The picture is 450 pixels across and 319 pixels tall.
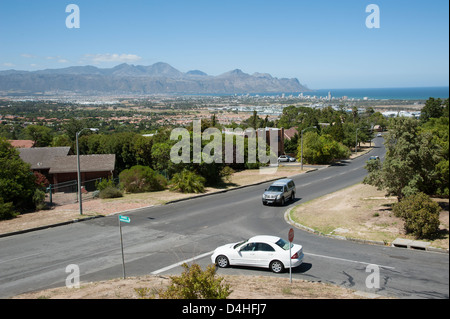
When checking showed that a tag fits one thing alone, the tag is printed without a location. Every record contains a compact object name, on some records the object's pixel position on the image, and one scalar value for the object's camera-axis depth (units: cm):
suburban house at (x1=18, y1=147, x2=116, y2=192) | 4428
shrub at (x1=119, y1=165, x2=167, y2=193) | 3488
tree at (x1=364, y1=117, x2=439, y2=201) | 2000
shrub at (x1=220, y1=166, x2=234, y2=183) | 3986
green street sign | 1357
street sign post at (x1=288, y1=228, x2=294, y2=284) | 1314
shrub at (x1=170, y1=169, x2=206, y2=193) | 3362
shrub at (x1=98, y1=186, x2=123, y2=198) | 3178
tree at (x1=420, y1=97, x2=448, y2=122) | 6238
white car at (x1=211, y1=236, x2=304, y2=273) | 1433
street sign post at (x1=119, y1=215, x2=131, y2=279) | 1356
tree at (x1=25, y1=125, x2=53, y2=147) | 7781
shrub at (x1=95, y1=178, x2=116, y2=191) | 3291
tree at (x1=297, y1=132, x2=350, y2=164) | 5738
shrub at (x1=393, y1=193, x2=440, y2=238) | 1675
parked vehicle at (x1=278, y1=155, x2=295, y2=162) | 6569
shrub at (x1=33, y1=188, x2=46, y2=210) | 2765
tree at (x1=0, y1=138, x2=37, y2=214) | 2594
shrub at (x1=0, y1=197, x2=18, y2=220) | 2444
